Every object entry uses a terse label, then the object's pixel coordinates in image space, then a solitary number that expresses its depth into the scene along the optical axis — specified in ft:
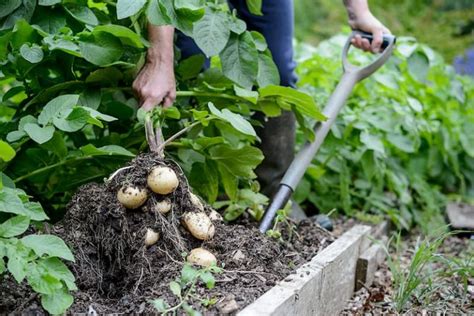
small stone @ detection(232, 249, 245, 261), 5.77
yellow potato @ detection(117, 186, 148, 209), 5.54
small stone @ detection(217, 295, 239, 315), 5.11
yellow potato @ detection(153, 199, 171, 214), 5.60
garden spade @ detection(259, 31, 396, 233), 6.97
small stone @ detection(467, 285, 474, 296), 6.84
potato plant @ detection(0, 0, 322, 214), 5.76
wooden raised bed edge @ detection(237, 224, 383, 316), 5.26
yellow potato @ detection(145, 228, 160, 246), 5.54
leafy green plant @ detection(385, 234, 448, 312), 6.45
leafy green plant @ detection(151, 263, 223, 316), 5.01
